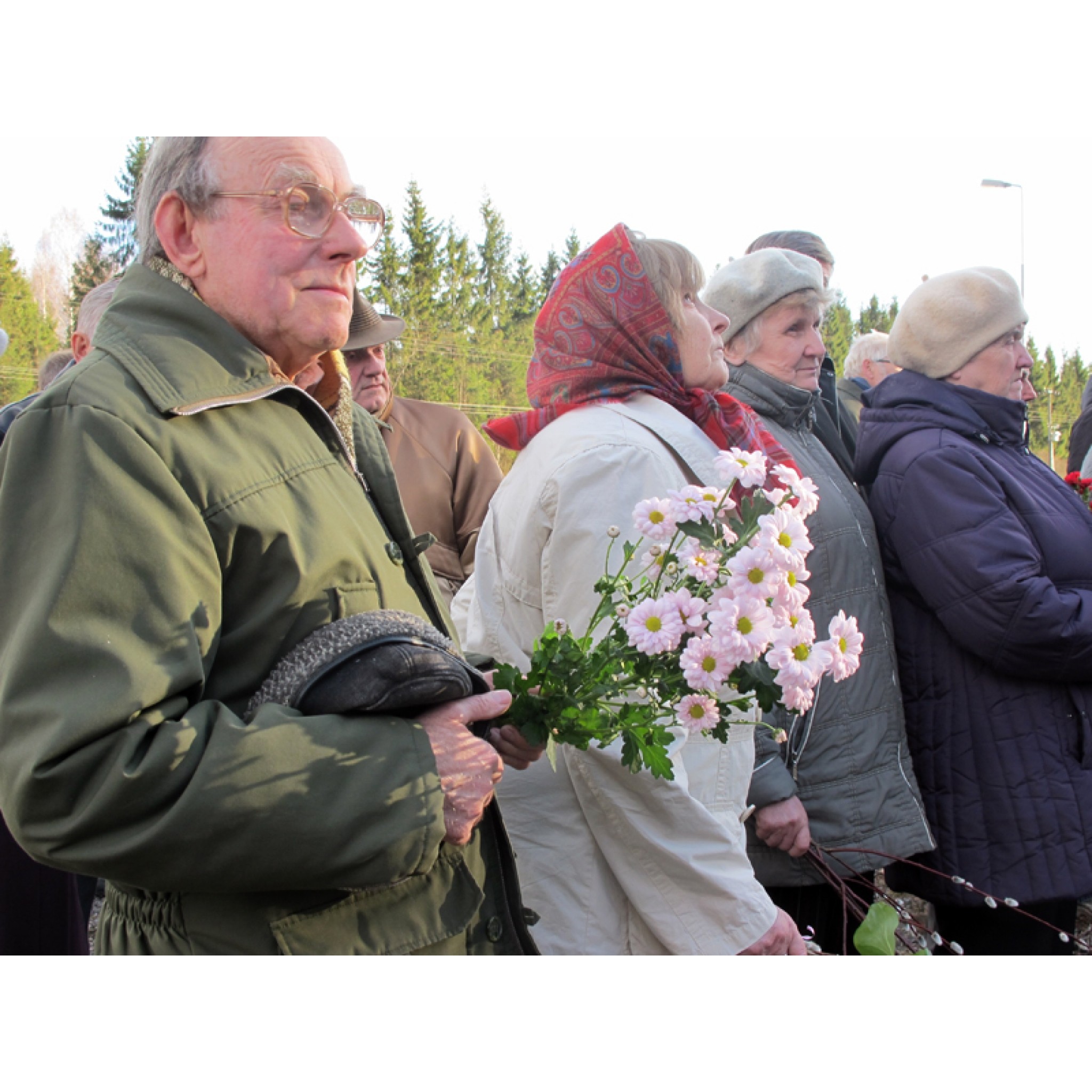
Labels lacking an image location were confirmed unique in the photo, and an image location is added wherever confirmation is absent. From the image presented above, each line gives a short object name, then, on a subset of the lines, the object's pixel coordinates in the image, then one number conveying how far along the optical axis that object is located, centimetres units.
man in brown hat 402
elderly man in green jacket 122
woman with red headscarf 196
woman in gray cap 269
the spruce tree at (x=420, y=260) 3097
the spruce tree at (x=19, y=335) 2519
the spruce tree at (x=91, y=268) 3177
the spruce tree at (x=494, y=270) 3328
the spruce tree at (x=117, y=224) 2964
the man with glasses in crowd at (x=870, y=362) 576
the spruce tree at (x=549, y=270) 2983
